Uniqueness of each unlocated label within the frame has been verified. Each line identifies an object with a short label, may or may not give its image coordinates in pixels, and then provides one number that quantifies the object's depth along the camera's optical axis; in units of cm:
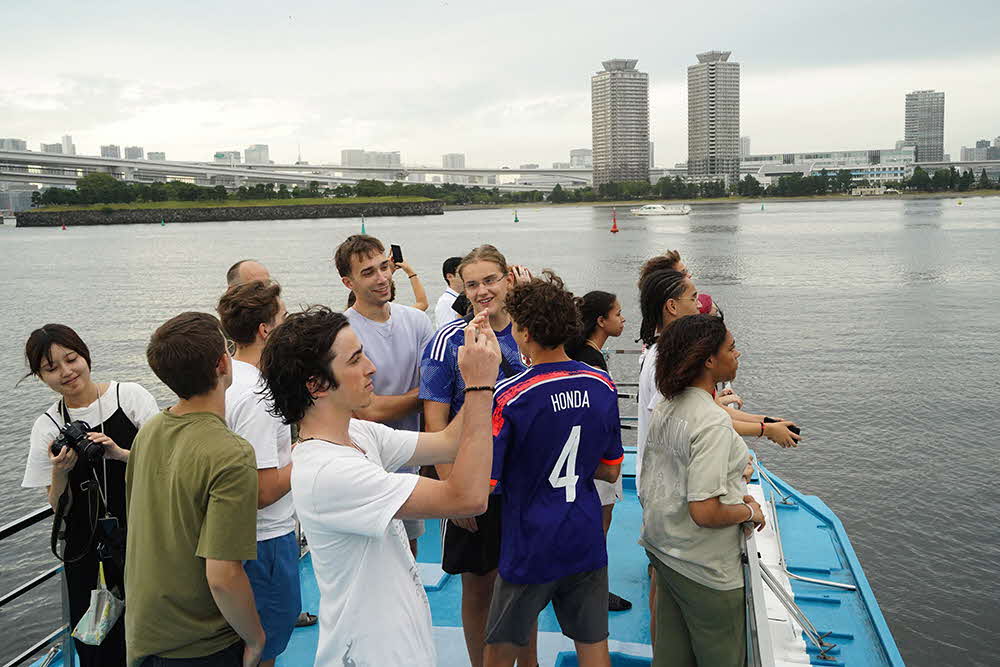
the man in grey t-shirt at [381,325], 417
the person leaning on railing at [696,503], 295
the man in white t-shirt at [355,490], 214
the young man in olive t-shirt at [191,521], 240
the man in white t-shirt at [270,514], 305
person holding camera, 329
